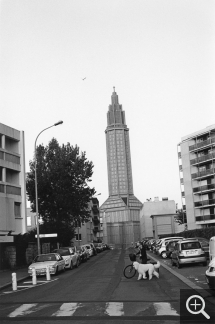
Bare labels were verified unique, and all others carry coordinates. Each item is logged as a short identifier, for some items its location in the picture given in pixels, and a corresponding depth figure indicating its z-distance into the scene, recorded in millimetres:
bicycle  18747
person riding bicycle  20131
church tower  174250
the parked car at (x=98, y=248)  71450
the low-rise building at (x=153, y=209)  124125
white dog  17297
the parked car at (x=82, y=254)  38538
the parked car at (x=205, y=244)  30269
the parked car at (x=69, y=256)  29500
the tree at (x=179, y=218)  104162
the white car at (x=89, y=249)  50844
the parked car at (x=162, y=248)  37712
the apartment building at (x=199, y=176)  73812
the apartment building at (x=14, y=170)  48469
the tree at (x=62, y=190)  48469
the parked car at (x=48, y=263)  23969
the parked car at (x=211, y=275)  11164
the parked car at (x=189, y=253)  23922
